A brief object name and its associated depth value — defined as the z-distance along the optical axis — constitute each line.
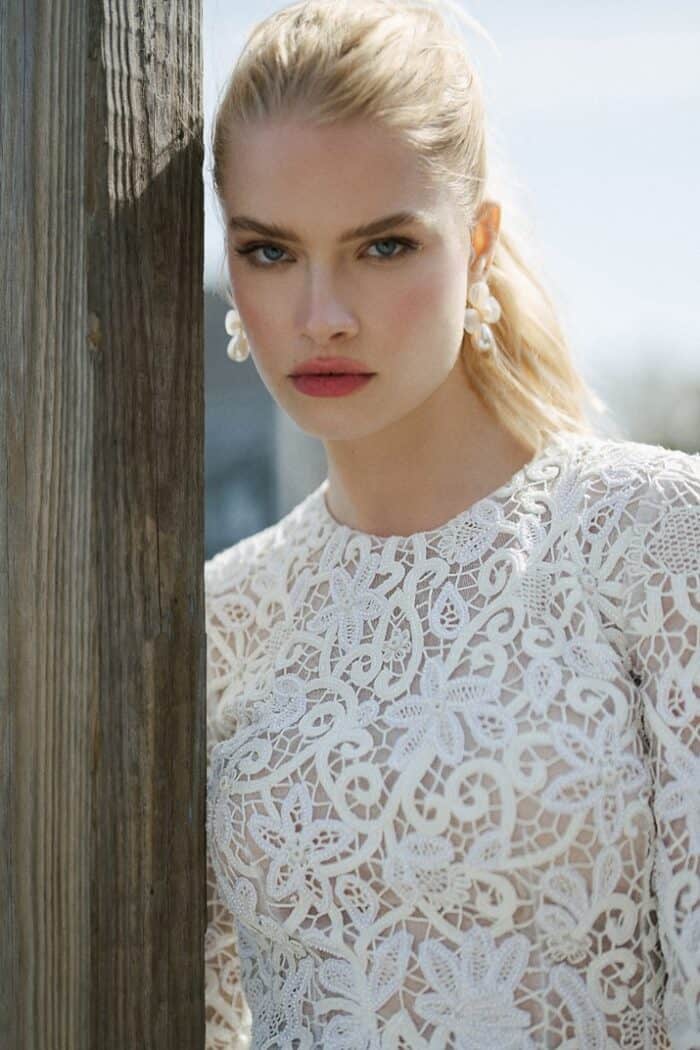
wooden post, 1.24
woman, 1.35
